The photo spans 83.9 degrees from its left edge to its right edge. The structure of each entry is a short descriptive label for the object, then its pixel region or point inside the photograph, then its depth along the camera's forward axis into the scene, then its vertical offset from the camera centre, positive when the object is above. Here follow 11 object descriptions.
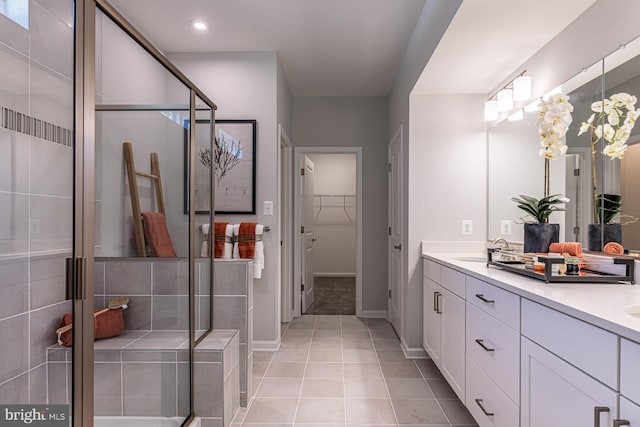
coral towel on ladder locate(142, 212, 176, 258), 1.67 -0.10
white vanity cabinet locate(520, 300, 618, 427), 0.90 -0.46
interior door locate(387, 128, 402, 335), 3.40 -0.17
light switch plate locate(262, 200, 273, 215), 3.11 +0.06
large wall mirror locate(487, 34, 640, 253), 1.51 +0.25
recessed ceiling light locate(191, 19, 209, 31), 2.64 +1.43
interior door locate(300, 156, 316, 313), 4.30 -0.25
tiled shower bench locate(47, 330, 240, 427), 1.15 -0.71
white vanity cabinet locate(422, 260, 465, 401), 2.01 -0.69
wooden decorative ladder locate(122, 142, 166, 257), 1.57 +0.12
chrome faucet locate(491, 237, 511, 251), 2.41 -0.18
